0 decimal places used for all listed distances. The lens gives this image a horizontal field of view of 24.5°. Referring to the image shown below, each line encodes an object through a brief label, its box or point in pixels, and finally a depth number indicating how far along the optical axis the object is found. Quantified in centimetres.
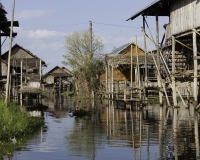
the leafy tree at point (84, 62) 4786
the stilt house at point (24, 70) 2843
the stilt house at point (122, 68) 3652
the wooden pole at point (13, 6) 1891
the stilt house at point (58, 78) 7369
